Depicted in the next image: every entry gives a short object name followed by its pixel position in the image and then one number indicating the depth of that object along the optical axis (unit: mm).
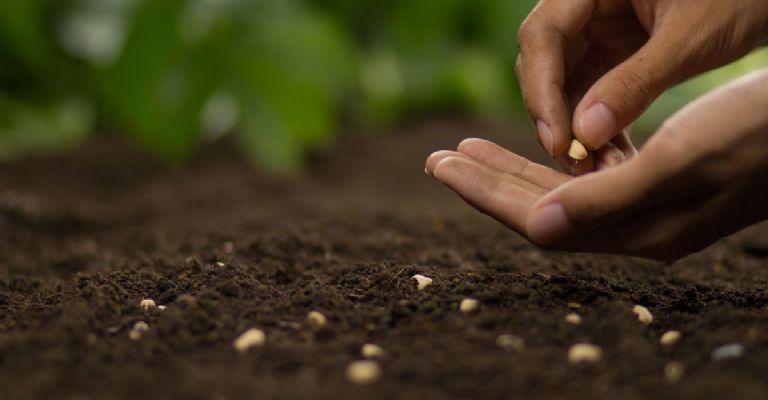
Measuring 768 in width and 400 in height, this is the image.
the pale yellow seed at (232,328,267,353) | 686
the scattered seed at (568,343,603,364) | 672
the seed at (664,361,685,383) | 662
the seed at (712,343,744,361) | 667
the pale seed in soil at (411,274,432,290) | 741
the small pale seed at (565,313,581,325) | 697
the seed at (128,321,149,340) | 695
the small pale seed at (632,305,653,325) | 710
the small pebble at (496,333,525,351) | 680
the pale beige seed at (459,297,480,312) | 709
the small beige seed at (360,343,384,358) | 680
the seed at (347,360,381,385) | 662
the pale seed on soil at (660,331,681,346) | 692
